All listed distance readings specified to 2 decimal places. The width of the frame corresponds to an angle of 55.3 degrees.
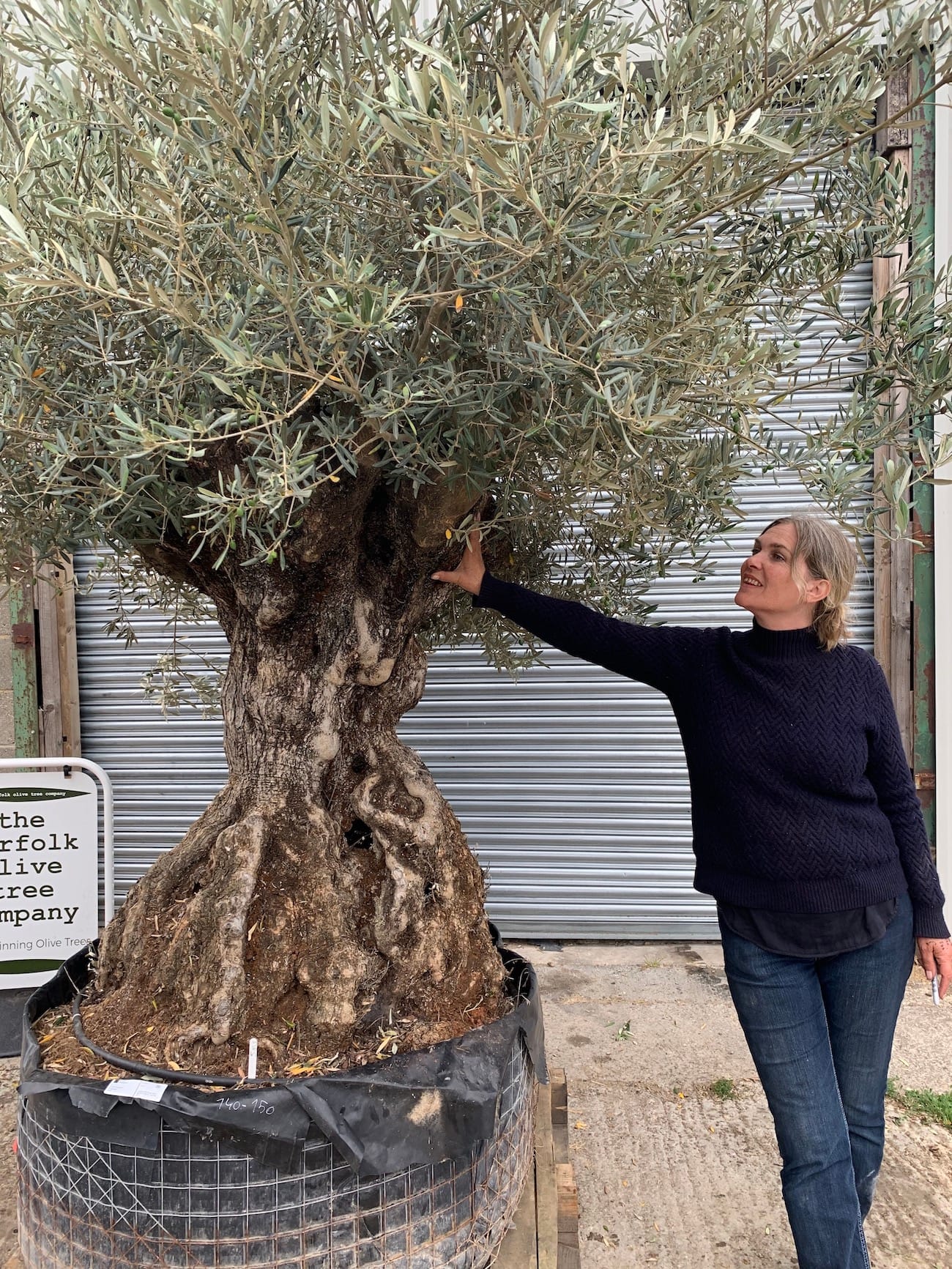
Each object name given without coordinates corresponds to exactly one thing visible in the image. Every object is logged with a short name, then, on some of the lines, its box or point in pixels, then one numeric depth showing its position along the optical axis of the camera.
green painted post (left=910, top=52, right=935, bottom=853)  5.71
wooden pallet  2.70
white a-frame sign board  4.65
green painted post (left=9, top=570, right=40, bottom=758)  6.20
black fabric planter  2.36
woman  2.64
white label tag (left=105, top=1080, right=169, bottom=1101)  2.36
